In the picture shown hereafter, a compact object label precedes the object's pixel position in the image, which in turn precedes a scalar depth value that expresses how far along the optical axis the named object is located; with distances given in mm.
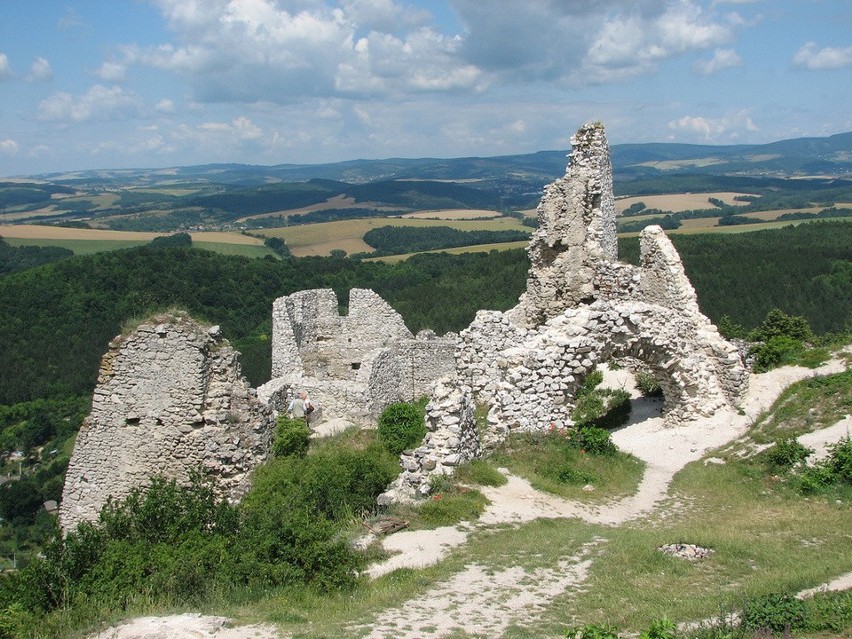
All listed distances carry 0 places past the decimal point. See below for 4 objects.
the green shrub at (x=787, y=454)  11484
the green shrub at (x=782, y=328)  20873
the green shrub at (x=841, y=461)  10773
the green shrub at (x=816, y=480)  10734
